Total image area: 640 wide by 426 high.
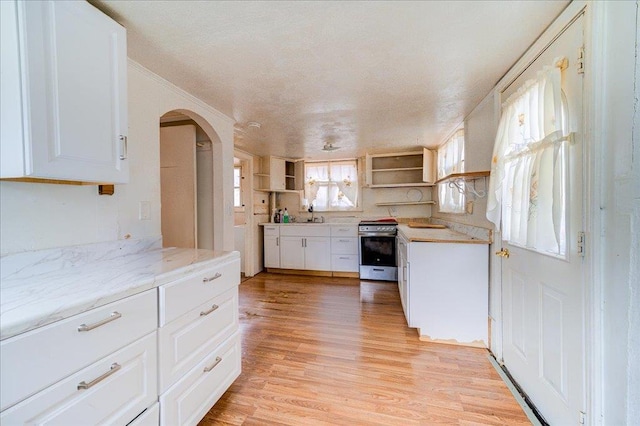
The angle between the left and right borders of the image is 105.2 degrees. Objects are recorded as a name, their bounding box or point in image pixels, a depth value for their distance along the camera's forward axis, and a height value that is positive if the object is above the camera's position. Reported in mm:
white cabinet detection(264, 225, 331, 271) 4324 -725
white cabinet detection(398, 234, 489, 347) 2104 -771
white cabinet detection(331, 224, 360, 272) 4215 -734
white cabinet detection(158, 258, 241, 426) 1102 -713
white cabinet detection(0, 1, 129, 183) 901 +487
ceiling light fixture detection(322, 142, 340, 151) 3615 +888
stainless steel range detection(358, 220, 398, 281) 3973 -734
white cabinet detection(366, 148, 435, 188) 4227 +636
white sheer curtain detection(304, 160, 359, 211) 4770 +424
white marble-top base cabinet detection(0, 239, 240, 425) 686 -460
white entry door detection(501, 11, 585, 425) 1119 -544
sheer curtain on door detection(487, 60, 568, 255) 1192 +213
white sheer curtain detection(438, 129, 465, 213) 2795 +481
